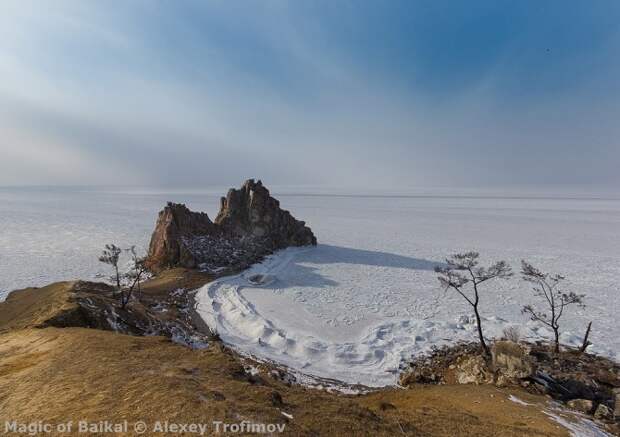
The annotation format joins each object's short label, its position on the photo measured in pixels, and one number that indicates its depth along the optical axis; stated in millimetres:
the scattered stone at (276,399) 7544
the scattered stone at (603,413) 10833
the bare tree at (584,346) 17094
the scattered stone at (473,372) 14420
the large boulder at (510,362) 13500
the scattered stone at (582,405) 11453
